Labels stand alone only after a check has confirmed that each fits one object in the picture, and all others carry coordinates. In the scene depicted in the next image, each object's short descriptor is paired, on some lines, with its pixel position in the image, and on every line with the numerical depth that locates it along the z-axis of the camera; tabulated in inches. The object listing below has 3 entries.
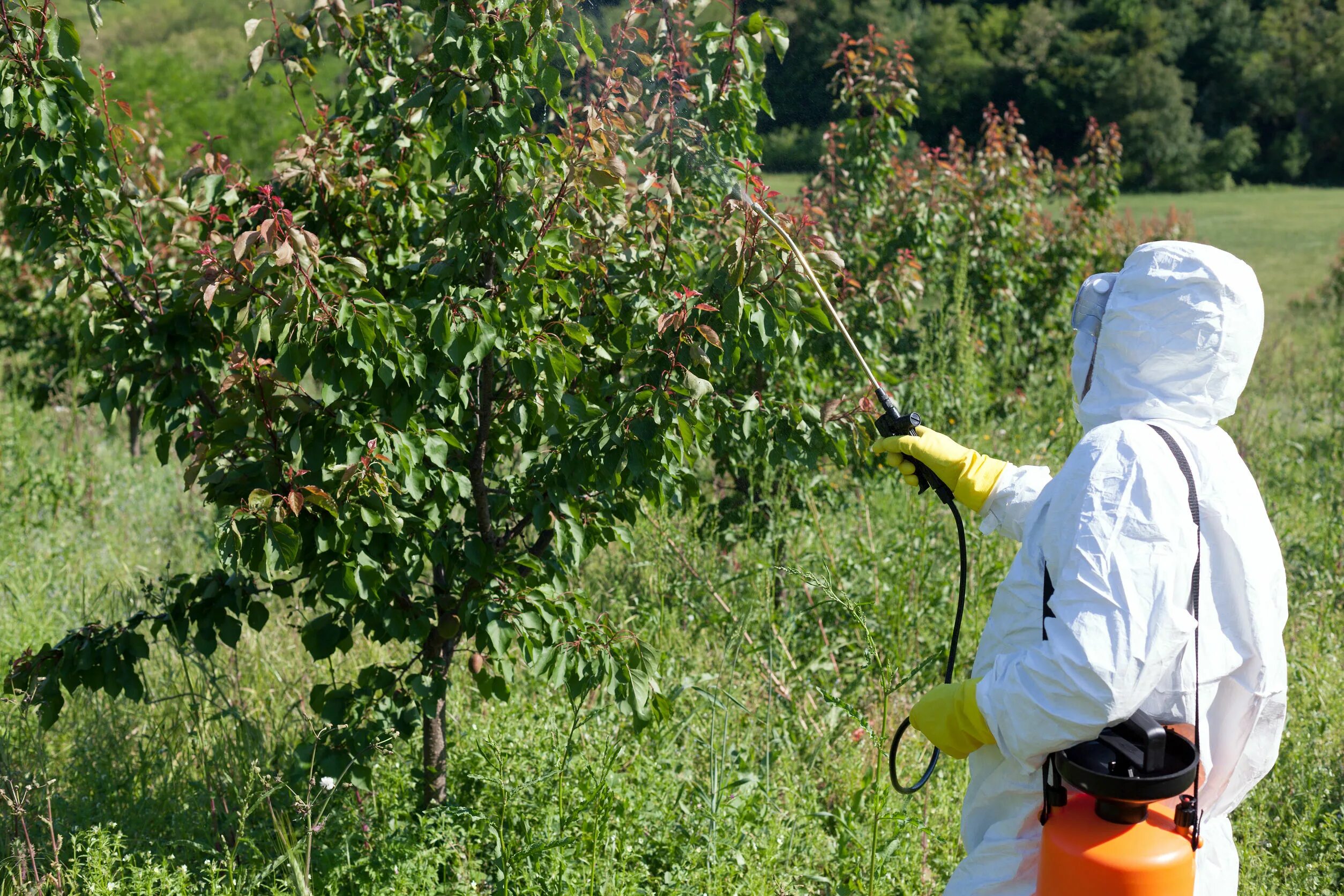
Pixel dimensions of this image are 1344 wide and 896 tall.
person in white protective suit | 171.5
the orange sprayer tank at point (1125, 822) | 171.5
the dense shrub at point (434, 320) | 194.0
